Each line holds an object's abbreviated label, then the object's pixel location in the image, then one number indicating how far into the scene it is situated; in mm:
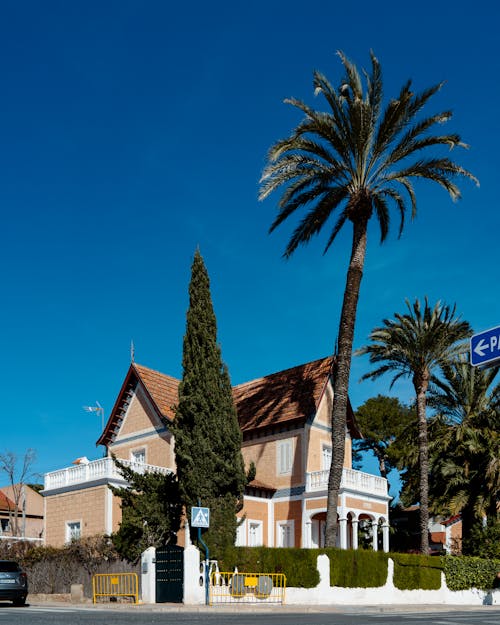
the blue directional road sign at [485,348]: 7711
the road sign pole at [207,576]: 23656
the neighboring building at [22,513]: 66250
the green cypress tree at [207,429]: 27484
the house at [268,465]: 36031
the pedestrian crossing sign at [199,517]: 23547
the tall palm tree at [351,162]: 29562
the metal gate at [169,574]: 24047
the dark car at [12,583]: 23812
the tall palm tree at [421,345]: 37781
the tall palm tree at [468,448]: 40625
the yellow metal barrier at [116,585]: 25656
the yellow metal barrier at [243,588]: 24531
